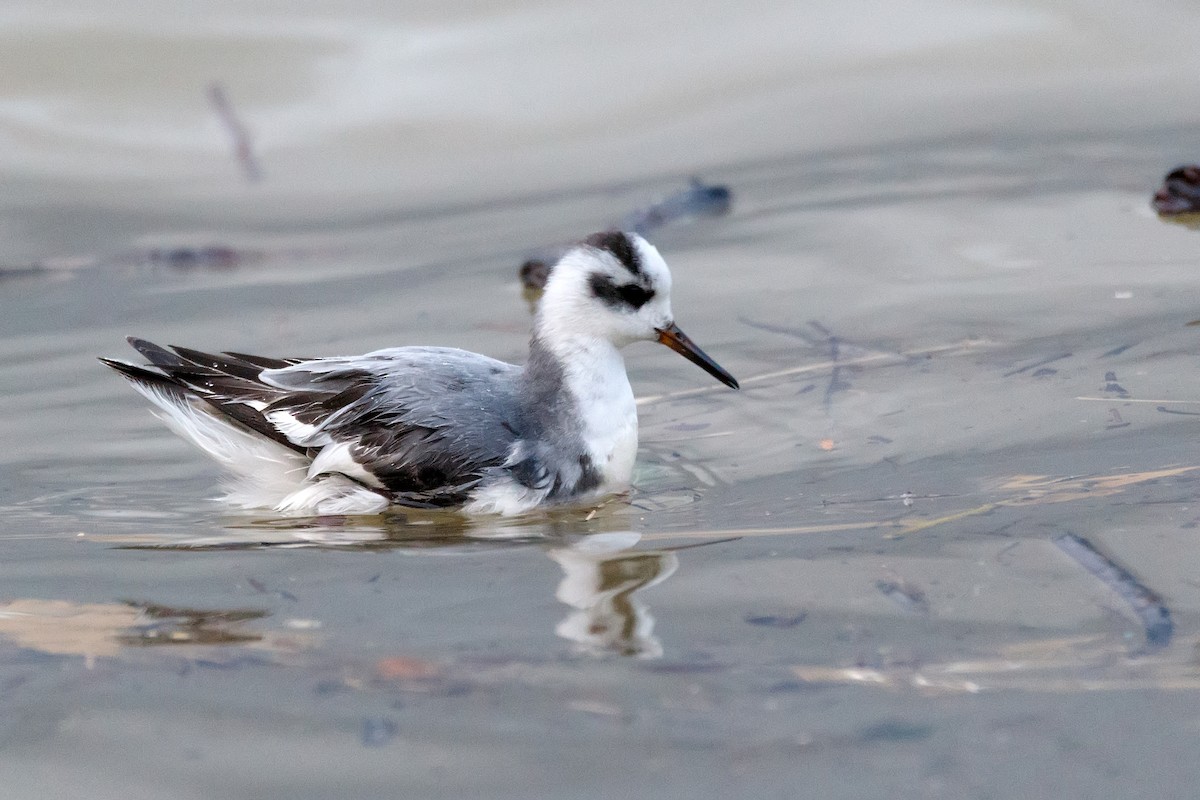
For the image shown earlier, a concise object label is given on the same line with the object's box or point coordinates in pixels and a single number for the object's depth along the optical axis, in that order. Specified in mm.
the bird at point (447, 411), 10094
